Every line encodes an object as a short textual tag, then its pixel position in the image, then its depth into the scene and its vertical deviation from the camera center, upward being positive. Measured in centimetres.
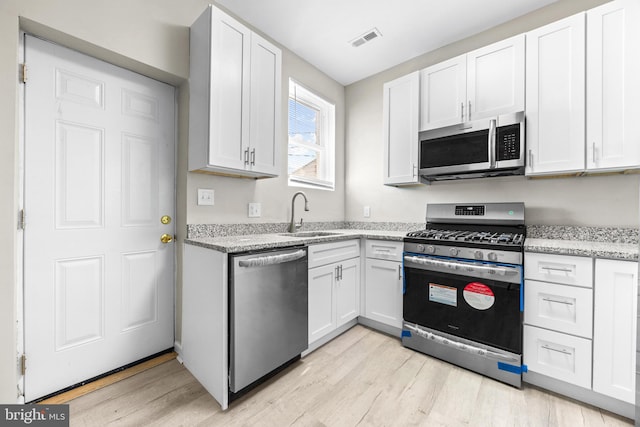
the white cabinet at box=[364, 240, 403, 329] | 234 -64
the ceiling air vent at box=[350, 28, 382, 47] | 250 +171
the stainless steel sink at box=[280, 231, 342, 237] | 271 -22
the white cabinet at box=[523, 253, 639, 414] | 146 -65
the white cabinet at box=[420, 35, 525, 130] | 208 +110
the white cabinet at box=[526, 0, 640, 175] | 169 +85
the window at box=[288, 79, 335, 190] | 293 +88
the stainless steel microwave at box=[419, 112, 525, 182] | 202 +54
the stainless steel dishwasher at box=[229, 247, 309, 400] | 154 -65
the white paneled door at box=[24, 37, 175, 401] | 154 -4
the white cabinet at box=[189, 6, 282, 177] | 180 +83
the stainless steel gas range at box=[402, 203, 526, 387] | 175 -56
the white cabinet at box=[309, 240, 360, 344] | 210 -63
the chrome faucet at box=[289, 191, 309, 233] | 269 -2
